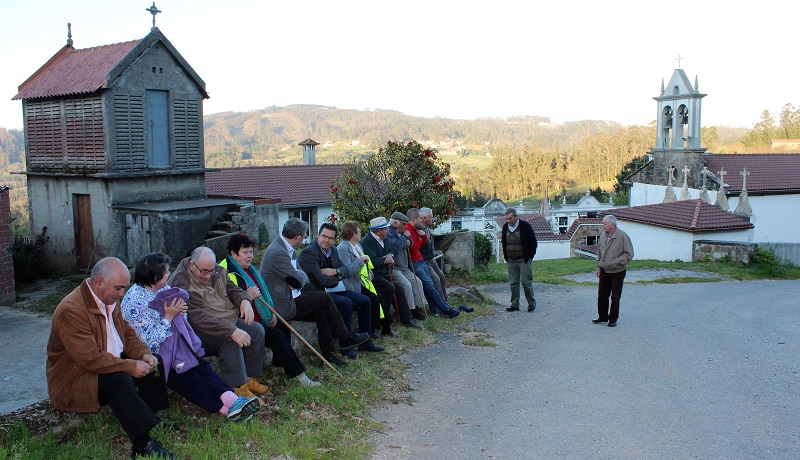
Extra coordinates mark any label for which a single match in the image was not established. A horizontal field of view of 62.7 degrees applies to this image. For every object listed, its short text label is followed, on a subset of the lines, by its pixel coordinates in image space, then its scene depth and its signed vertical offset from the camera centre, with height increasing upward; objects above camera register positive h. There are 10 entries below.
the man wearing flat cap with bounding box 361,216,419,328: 8.93 -1.23
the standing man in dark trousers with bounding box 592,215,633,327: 10.12 -1.37
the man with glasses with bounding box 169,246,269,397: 5.76 -1.31
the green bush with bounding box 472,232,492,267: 16.83 -1.97
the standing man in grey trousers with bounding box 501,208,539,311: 11.09 -1.34
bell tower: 39.06 +2.66
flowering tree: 13.01 -0.22
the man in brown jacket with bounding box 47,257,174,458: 4.66 -1.35
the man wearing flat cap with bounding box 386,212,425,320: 9.56 -1.26
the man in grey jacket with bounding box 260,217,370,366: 7.15 -1.33
